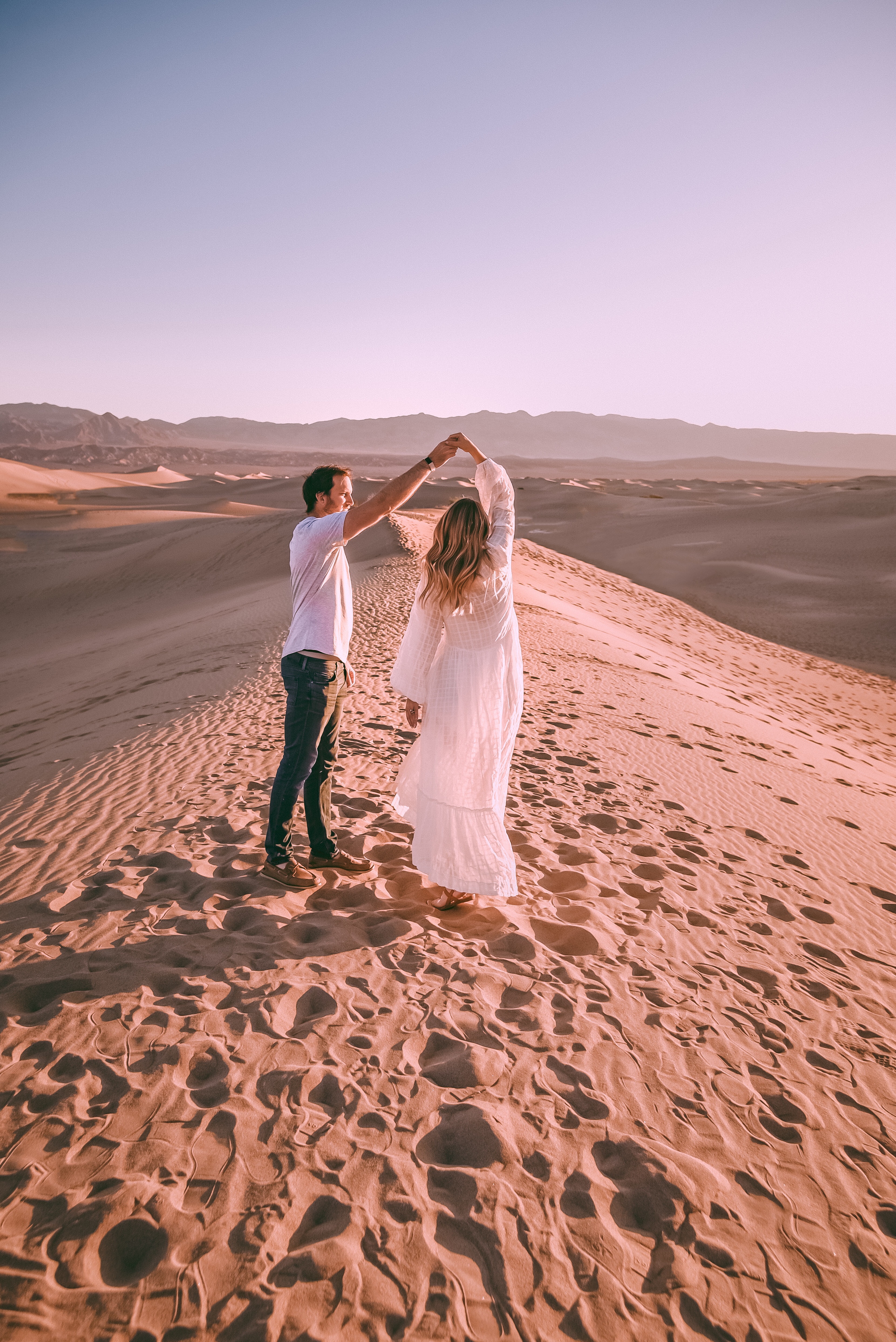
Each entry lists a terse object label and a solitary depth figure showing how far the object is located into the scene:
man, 3.03
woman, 2.97
